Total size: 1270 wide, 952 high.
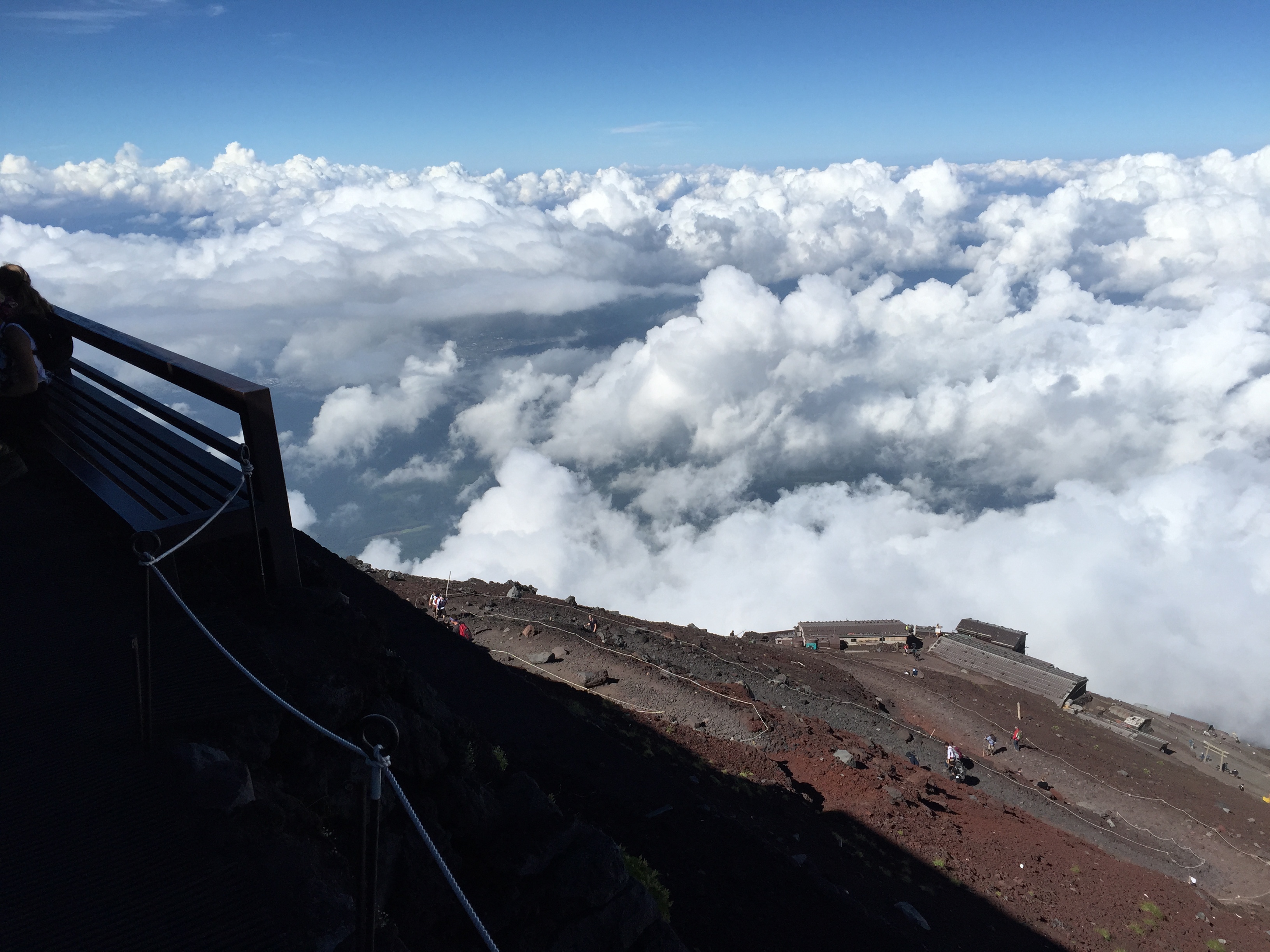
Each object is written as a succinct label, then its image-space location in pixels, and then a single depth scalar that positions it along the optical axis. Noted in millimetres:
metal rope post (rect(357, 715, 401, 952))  2670
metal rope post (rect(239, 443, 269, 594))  5133
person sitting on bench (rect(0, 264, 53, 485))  6531
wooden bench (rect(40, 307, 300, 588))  5234
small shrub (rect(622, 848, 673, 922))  7219
